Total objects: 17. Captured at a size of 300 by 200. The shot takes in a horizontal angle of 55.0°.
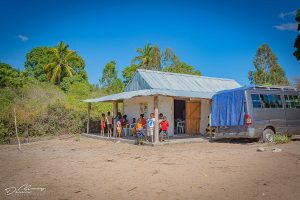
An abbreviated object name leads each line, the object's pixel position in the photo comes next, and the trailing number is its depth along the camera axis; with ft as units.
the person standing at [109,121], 58.78
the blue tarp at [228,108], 39.88
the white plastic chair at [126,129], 61.74
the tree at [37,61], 158.77
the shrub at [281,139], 38.01
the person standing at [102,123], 60.55
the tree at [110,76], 149.89
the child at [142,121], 48.62
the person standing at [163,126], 45.54
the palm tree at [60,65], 141.38
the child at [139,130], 46.68
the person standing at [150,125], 45.62
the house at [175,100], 55.62
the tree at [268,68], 143.64
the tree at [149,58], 147.74
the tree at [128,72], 151.33
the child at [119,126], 54.73
